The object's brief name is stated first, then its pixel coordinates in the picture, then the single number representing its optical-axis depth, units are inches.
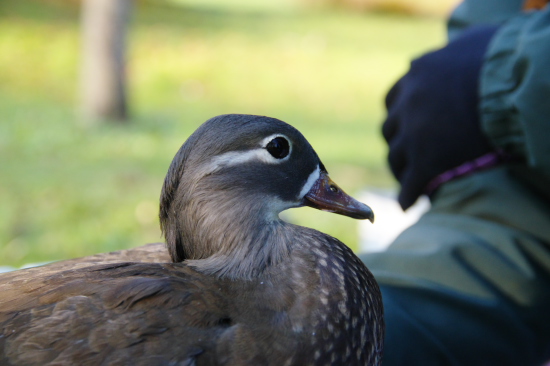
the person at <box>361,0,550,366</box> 51.6
